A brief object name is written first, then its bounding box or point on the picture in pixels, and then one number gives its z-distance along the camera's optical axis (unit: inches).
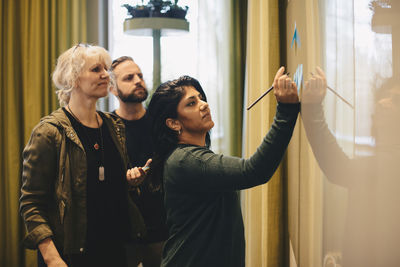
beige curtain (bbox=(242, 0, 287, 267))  92.4
